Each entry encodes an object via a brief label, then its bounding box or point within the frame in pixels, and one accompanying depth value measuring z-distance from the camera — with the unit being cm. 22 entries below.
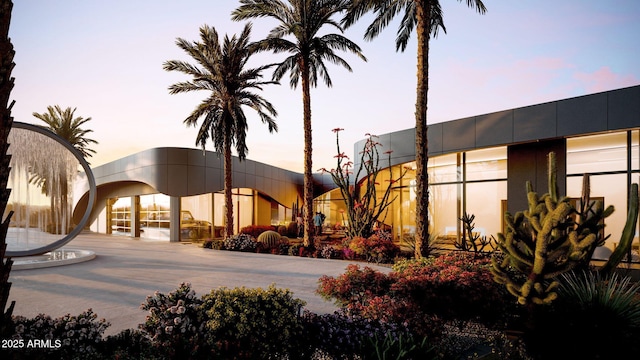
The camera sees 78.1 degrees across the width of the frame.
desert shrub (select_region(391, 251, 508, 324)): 606
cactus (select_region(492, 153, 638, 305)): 614
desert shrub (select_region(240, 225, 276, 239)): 2312
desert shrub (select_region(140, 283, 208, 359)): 439
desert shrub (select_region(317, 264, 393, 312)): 648
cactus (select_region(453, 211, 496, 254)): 1428
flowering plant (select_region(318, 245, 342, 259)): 1579
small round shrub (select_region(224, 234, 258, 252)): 1861
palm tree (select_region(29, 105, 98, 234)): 1634
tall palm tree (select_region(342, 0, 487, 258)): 1191
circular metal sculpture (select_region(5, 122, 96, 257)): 1491
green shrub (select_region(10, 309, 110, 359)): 444
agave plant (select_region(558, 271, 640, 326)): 573
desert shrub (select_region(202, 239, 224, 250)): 1942
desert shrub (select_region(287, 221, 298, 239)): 2694
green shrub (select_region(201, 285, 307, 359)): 467
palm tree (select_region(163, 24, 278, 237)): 2045
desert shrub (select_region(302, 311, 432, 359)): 487
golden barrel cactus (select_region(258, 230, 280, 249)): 1927
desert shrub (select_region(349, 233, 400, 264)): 1429
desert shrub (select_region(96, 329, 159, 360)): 437
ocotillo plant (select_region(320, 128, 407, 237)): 1781
